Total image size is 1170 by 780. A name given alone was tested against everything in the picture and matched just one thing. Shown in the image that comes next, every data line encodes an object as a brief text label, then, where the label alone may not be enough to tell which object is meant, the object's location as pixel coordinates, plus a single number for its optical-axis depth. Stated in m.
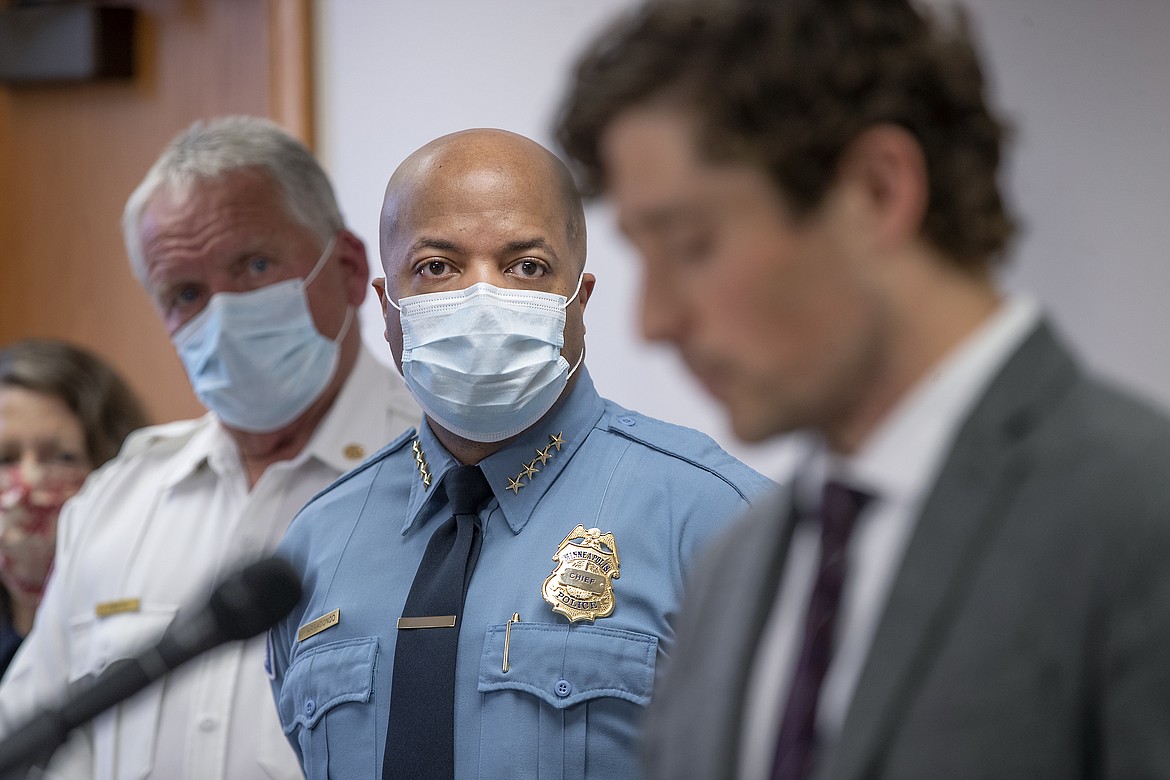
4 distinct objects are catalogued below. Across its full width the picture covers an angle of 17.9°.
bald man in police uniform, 2.74
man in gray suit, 2.33
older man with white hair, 3.16
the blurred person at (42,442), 3.41
